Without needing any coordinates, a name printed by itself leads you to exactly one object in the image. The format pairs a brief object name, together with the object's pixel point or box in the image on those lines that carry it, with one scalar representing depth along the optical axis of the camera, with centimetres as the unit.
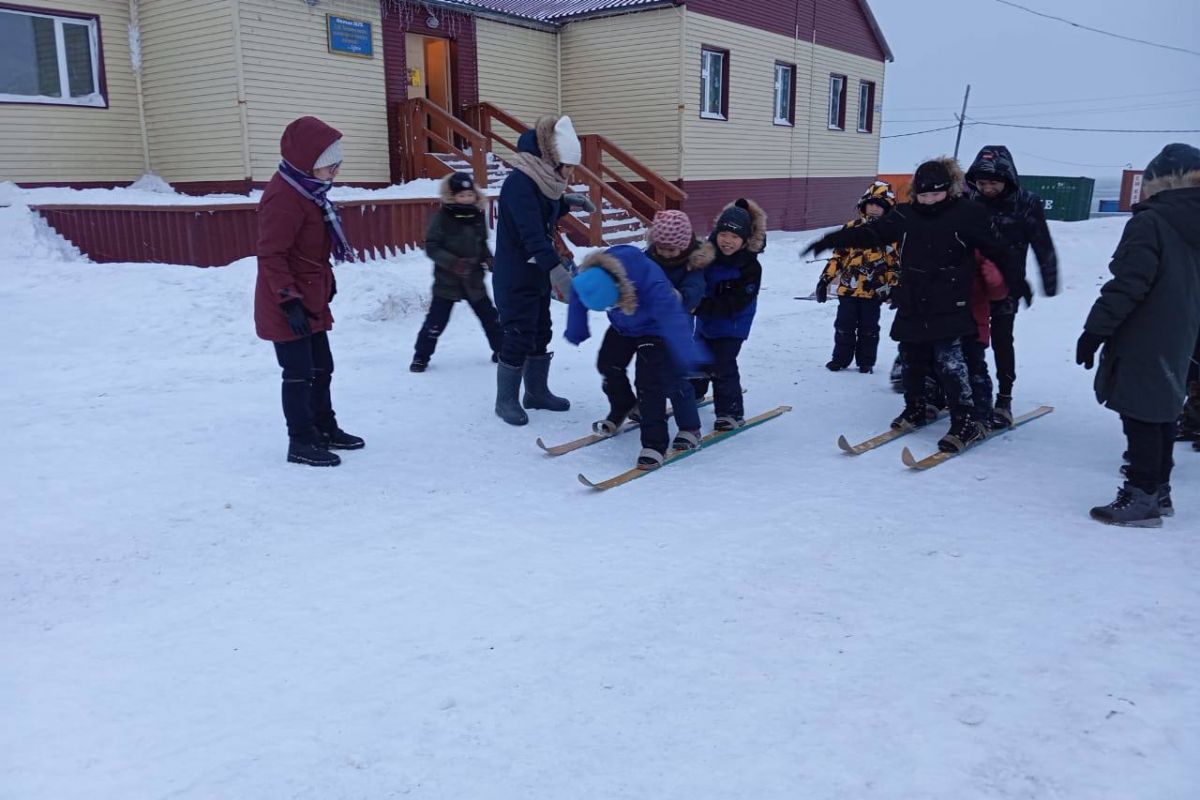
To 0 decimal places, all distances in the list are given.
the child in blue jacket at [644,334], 444
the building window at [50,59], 1204
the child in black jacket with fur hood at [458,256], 659
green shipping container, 3056
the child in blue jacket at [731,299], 516
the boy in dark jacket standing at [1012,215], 503
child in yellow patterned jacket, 680
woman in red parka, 438
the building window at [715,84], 1798
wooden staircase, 1370
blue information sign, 1345
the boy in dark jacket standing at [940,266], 470
